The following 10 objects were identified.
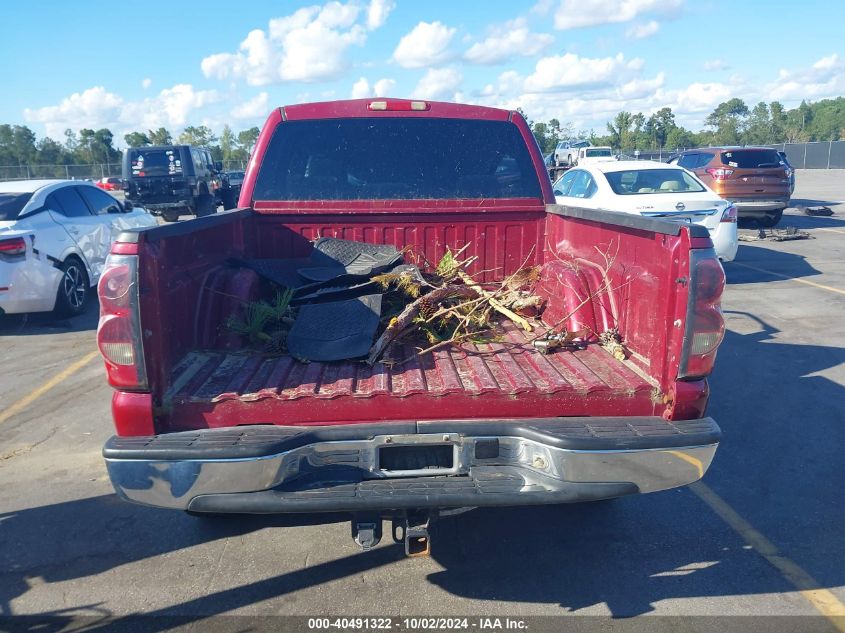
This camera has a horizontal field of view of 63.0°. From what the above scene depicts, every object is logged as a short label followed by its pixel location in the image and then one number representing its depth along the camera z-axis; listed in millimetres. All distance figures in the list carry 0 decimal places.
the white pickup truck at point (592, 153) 38125
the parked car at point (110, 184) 27891
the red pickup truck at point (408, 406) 2723
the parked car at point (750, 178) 15742
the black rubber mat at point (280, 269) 4031
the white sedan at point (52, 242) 7969
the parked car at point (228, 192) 24109
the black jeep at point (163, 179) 20344
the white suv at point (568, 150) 40594
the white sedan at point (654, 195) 10133
